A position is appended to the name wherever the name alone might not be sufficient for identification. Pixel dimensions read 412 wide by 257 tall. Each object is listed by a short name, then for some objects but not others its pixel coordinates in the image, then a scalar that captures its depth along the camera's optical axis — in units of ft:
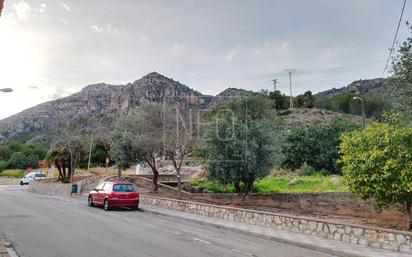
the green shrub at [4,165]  259.06
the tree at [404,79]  45.44
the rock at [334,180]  105.20
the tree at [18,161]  258.78
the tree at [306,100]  321.09
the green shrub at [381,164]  38.50
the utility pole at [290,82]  295.23
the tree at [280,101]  303.07
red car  70.13
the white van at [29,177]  176.65
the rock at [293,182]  106.93
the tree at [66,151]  135.95
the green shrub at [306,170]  135.23
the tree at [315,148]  144.66
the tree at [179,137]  83.35
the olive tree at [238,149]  71.72
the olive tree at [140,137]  87.25
